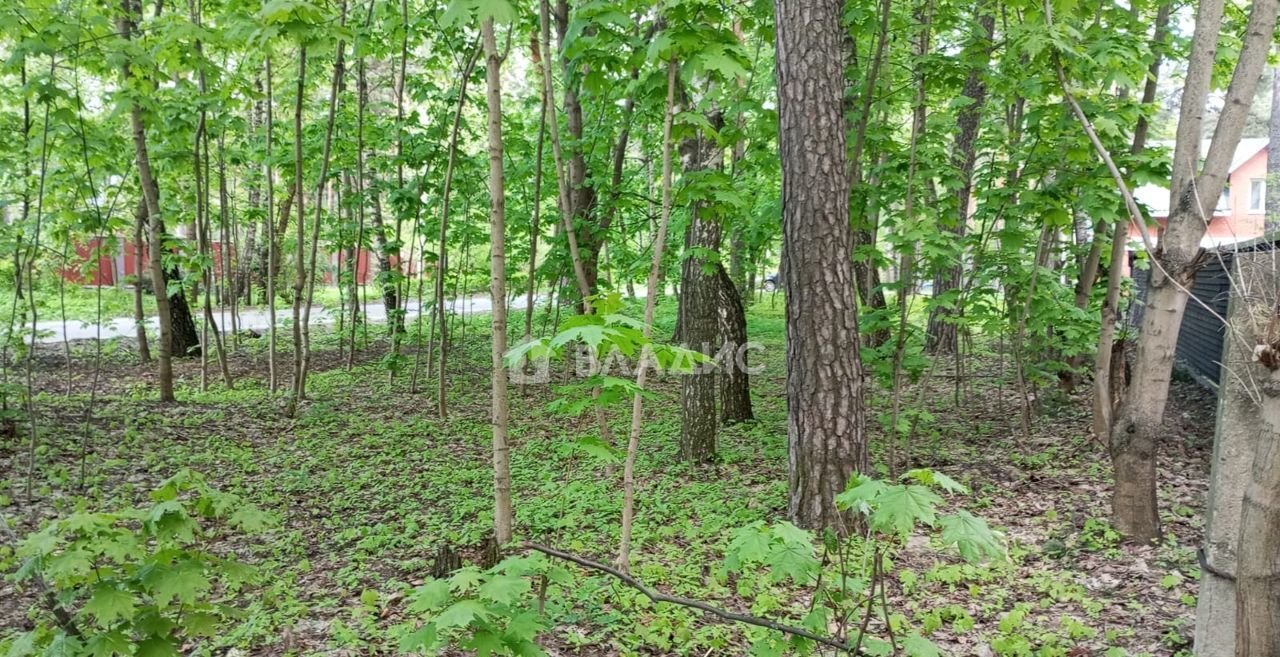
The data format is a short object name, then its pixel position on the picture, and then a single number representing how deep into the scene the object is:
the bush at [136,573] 1.97
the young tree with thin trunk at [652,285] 3.67
